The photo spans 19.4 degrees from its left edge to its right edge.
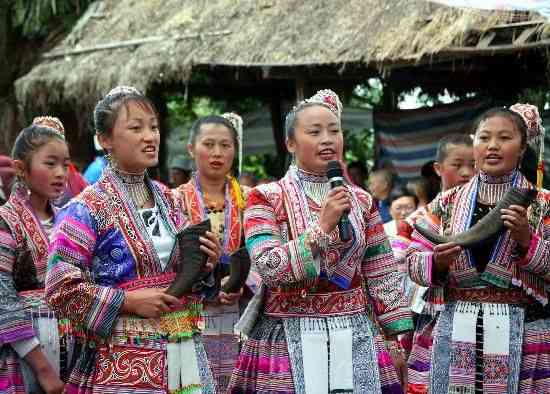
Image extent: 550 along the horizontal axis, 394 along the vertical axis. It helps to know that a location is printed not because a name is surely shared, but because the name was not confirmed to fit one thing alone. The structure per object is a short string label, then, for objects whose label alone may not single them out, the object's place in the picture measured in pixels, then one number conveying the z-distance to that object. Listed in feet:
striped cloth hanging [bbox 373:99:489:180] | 57.43
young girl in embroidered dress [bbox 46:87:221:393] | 21.21
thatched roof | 47.77
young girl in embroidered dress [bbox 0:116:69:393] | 23.83
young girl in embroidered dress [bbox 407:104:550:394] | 25.44
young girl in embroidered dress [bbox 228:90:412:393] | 23.35
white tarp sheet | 33.45
